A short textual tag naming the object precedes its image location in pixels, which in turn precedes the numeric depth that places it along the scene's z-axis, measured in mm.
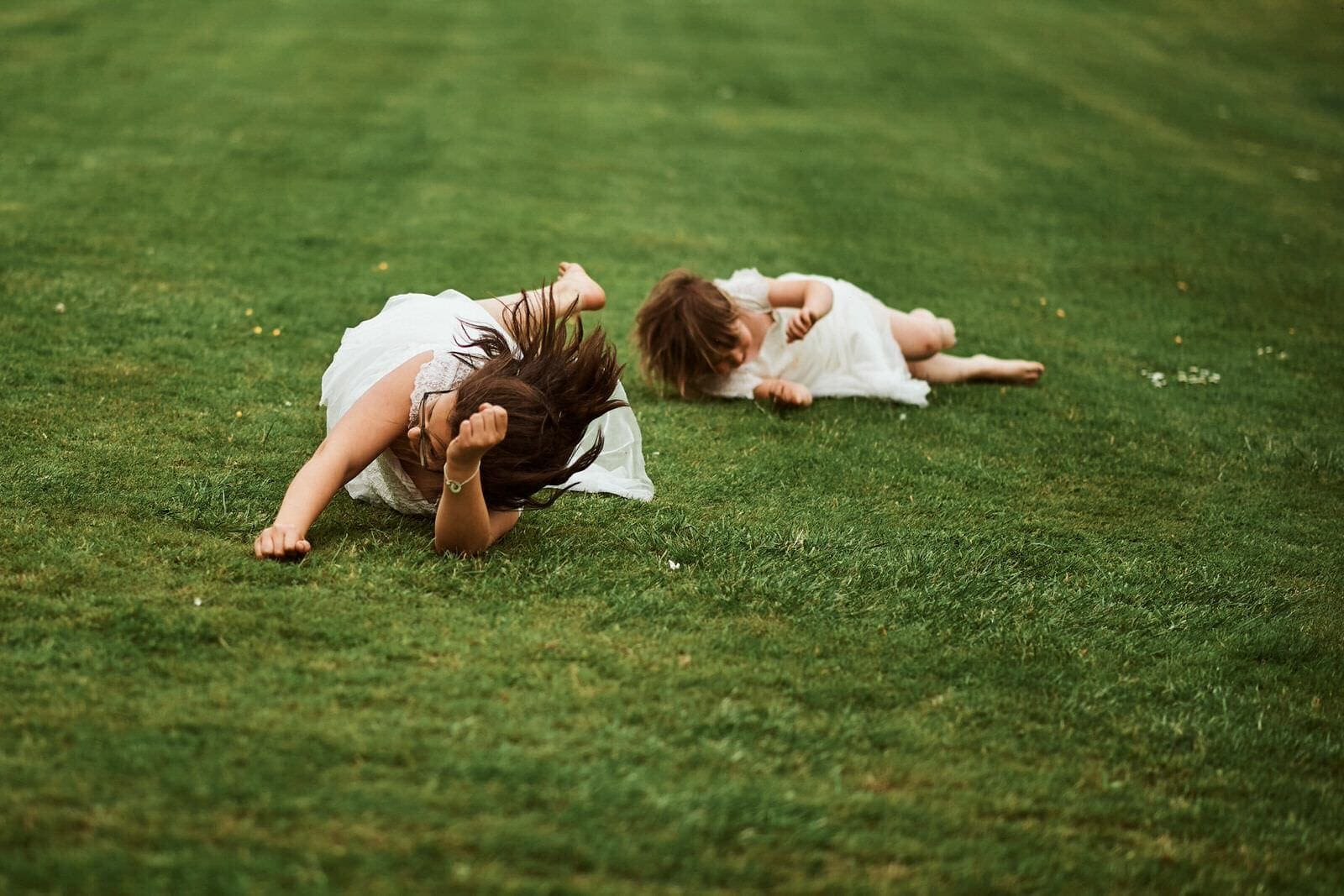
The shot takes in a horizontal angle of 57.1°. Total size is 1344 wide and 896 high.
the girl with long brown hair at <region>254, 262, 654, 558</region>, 3615
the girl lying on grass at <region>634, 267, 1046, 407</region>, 5582
